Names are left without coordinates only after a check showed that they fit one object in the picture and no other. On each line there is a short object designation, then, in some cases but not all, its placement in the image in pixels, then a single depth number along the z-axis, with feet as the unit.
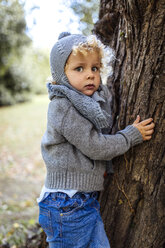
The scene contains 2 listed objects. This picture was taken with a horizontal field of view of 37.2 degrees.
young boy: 5.61
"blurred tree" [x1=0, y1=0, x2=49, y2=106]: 35.32
